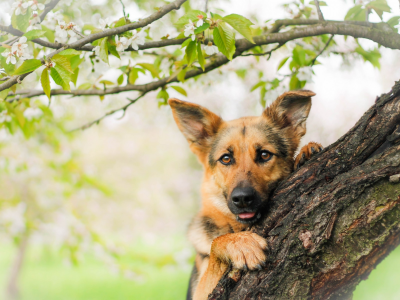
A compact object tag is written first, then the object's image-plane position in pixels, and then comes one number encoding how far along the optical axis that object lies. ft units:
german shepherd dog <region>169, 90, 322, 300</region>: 10.44
